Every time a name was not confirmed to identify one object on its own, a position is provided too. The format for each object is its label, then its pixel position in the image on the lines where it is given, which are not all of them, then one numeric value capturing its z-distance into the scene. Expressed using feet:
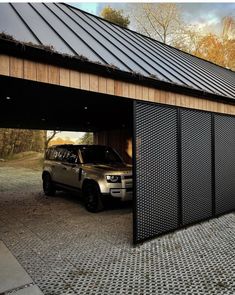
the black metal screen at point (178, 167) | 16.07
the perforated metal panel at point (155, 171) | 15.87
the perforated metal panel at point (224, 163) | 21.94
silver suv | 22.29
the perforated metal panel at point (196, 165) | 18.90
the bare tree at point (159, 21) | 75.20
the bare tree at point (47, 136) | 104.91
